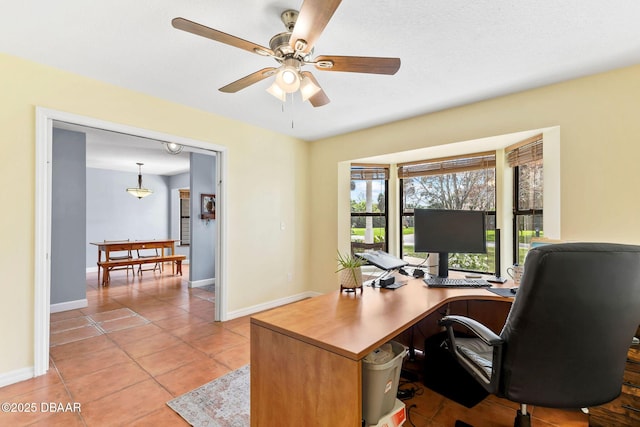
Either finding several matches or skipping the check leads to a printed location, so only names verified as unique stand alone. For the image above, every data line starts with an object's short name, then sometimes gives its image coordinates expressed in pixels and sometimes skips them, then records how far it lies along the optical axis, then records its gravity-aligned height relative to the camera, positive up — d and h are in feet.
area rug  6.07 -4.32
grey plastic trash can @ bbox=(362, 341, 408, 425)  4.49 -2.69
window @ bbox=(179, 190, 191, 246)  27.99 -0.37
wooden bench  17.98 -3.10
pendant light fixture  22.42 +1.78
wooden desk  3.82 -2.04
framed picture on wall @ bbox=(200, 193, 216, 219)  18.40 +0.54
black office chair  3.86 -1.58
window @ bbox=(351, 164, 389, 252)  14.25 +0.39
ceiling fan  4.49 +3.03
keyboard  7.43 -1.77
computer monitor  8.18 -0.49
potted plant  6.83 -1.47
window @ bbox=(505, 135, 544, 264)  9.62 +0.86
